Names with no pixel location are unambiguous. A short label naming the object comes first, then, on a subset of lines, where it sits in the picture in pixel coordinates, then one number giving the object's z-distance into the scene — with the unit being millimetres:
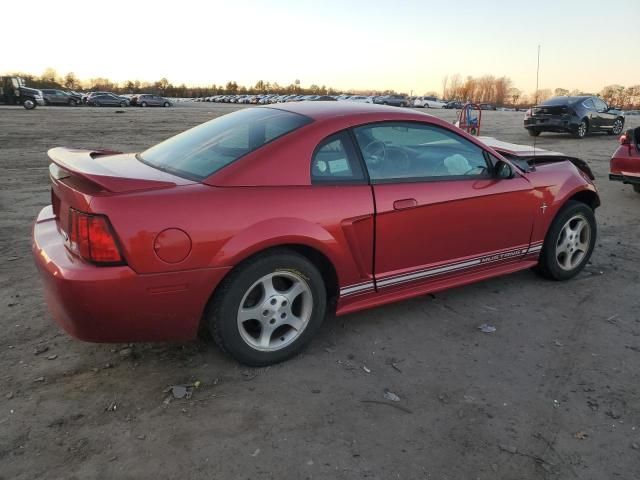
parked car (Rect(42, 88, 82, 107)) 43506
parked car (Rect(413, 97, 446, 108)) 63831
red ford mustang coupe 2543
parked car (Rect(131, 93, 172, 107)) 49462
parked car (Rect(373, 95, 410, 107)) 54394
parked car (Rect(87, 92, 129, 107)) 45406
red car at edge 7305
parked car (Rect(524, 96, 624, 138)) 17000
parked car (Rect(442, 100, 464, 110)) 64962
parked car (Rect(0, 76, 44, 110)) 36375
